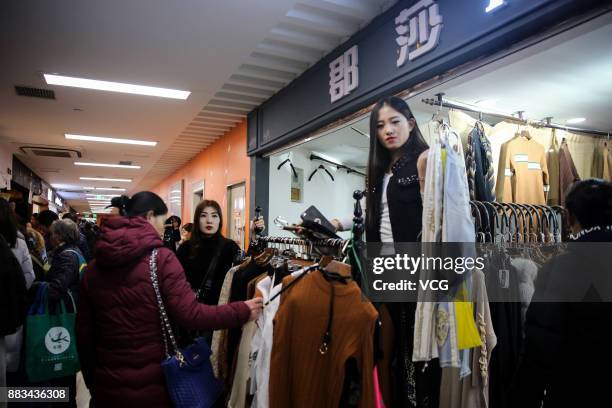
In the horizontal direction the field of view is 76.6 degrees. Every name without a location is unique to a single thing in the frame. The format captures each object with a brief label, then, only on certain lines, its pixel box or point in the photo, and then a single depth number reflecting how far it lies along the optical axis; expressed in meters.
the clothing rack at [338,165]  6.01
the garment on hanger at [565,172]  3.52
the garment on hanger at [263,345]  1.80
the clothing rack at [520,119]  3.19
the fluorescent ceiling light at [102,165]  9.27
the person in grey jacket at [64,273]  2.70
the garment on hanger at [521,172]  3.37
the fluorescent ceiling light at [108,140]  6.46
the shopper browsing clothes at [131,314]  1.74
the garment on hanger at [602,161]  3.69
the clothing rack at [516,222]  2.27
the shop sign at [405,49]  1.80
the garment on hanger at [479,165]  2.70
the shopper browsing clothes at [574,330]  1.46
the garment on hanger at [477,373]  1.76
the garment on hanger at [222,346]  2.54
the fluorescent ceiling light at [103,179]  12.34
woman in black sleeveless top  1.75
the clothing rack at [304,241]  1.88
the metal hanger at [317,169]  5.93
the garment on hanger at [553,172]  3.51
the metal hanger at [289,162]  5.41
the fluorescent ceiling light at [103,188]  15.53
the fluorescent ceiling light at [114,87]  3.97
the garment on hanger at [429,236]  1.58
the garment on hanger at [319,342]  1.53
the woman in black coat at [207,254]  3.08
